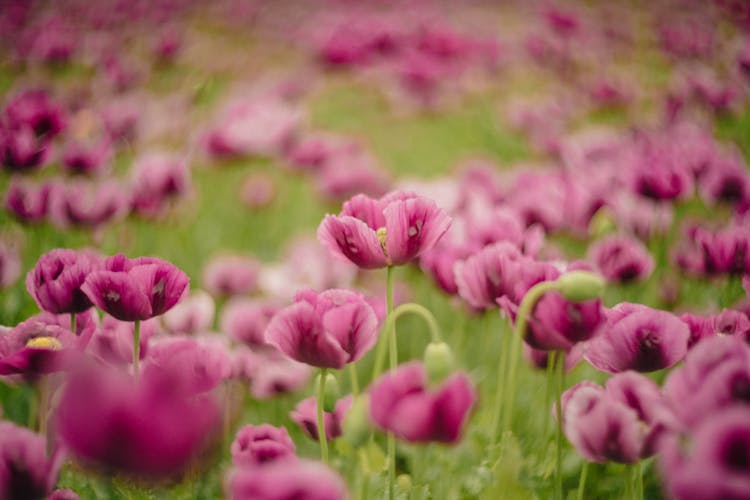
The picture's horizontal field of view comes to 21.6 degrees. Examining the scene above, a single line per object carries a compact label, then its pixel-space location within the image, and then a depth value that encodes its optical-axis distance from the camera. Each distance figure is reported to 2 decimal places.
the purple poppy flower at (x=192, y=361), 1.46
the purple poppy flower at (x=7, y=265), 1.70
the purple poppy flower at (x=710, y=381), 1.27
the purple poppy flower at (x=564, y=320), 1.41
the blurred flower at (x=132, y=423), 1.25
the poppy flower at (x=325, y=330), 1.42
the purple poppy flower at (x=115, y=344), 1.53
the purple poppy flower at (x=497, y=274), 1.48
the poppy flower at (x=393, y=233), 1.45
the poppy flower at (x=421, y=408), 1.32
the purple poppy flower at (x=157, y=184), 2.11
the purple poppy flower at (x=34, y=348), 1.43
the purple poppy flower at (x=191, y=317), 1.75
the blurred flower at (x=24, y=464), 1.35
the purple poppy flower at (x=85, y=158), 2.19
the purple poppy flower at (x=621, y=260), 1.71
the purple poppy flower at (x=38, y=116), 2.03
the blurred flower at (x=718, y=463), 1.23
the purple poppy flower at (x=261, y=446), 1.42
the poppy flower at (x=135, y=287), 1.44
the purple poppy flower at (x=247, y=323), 1.75
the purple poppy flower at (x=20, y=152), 1.82
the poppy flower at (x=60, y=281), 1.48
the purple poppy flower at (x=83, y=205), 1.86
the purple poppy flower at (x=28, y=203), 1.83
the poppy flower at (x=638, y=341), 1.41
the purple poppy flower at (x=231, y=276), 2.11
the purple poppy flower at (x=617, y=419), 1.37
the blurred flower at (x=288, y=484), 1.26
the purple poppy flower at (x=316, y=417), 1.51
